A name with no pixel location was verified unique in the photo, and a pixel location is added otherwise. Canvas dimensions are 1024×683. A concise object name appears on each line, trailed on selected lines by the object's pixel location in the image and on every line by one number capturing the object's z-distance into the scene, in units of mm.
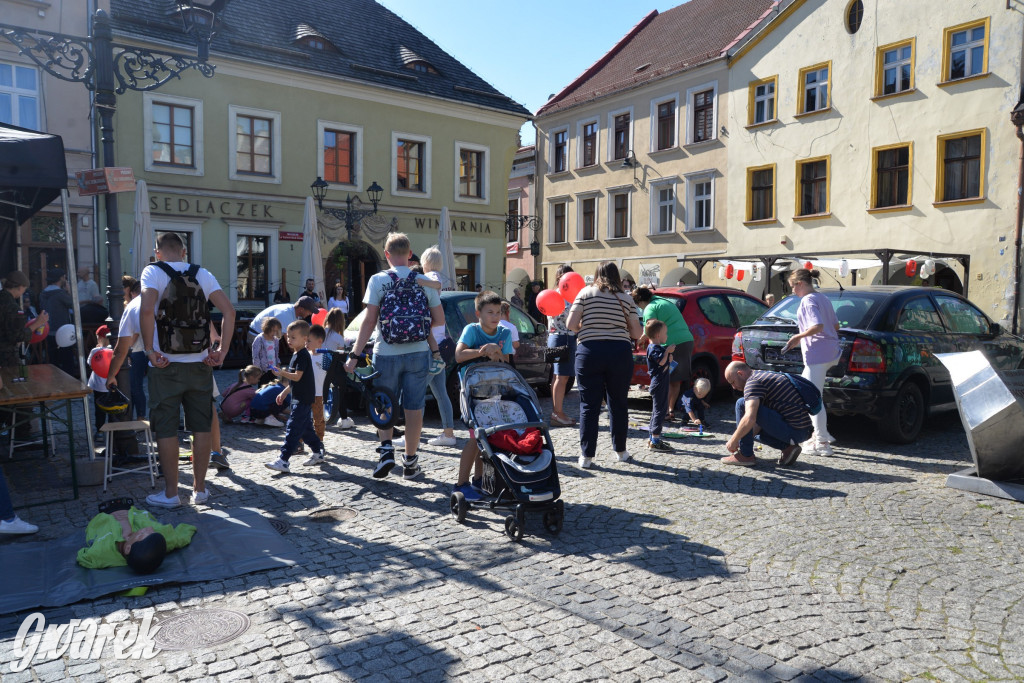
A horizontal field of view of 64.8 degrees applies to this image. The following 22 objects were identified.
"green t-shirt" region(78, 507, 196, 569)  4746
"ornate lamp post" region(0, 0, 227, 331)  7590
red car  10922
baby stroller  5398
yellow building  21391
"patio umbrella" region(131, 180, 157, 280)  17156
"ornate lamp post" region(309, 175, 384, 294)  23672
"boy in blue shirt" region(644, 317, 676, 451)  8336
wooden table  5953
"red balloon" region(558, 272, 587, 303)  10698
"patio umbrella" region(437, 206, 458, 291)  20438
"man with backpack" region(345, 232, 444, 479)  6727
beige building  29547
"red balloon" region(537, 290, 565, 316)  10227
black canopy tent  6141
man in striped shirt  7492
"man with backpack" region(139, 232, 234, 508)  5973
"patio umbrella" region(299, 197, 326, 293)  19875
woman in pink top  7957
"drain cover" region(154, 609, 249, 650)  3797
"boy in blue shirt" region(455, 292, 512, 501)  6066
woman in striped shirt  7230
